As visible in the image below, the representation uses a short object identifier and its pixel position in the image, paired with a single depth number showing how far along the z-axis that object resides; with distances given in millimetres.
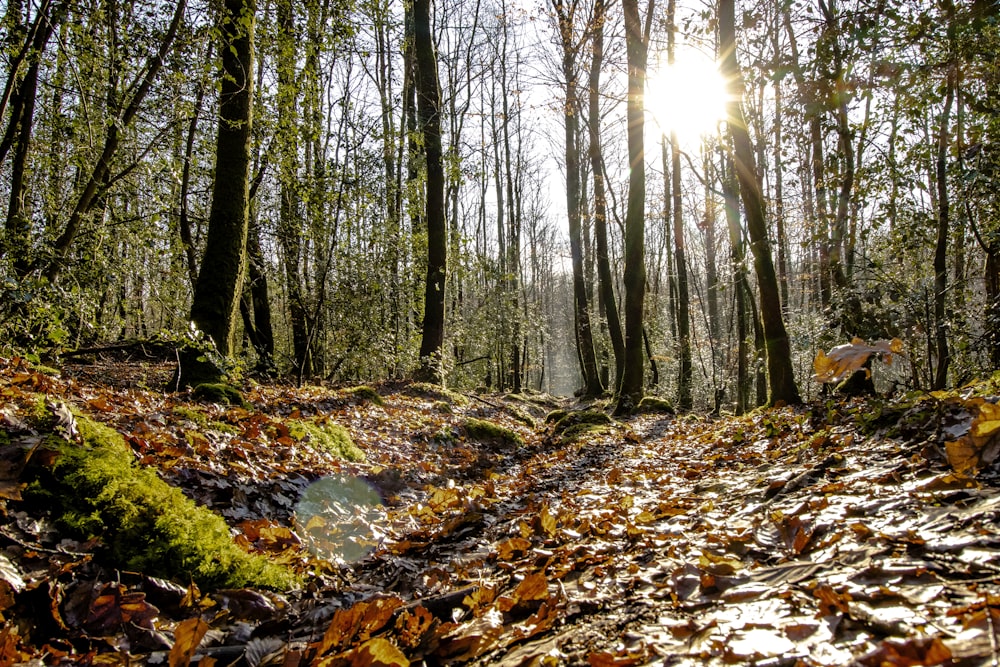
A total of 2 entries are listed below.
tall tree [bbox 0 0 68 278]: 4770
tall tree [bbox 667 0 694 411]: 17062
